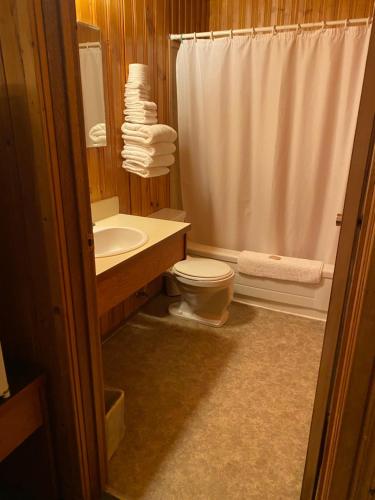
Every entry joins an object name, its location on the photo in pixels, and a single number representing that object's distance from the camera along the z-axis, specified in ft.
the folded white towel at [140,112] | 7.52
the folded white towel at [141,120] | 7.53
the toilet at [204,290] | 8.20
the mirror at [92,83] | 6.47
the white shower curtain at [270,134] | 7.99
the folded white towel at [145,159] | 7.64
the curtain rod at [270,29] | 7.49
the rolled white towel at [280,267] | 8.65
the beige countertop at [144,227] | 5.47
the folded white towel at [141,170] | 7.81
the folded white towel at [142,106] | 7.47
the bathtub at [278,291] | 8.80
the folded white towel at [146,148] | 7.63
